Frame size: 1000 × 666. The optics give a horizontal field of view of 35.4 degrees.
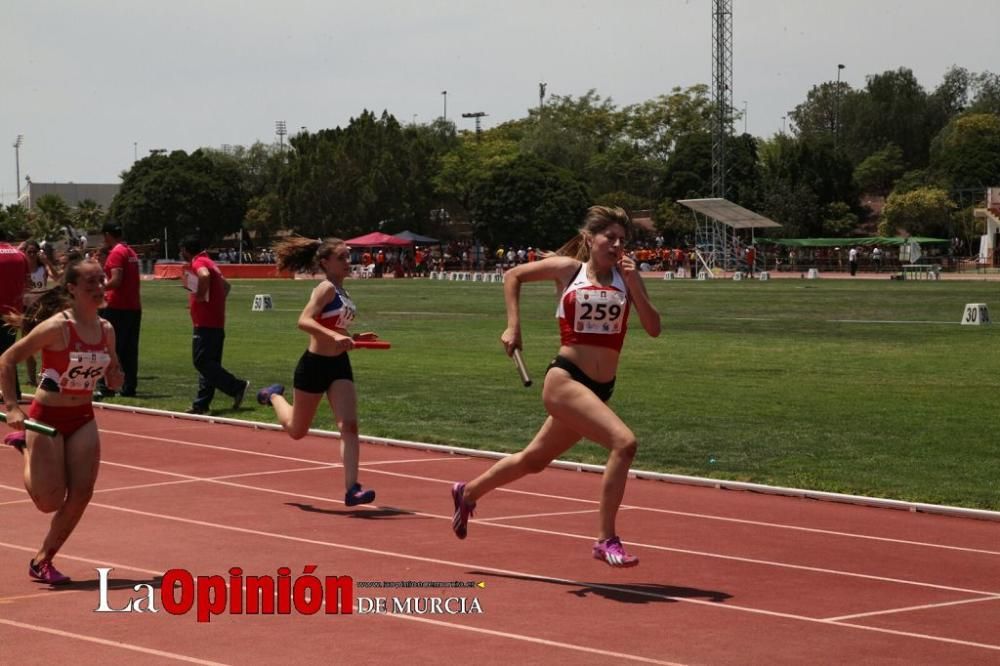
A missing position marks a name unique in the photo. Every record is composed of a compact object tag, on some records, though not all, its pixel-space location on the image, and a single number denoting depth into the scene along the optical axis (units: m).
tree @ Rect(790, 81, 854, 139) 159.88
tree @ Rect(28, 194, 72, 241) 139.25
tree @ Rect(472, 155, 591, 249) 107.81
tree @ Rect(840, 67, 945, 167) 148.00
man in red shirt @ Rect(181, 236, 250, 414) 17.78
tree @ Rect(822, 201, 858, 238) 110.38
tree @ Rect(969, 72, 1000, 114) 150.59
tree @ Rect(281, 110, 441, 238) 109.44
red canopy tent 93.44
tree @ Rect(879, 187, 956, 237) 101.69
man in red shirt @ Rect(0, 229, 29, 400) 18.12
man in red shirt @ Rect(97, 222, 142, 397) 19.38
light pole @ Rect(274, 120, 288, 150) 164.12
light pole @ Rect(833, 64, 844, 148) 149.89
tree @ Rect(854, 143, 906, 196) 132.50
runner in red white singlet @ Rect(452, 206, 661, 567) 8.88
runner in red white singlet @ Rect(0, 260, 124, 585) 8.66
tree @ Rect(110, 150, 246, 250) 120.38
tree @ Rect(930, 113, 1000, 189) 114.56
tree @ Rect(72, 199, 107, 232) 149.12
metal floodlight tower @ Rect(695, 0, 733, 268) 80.12
